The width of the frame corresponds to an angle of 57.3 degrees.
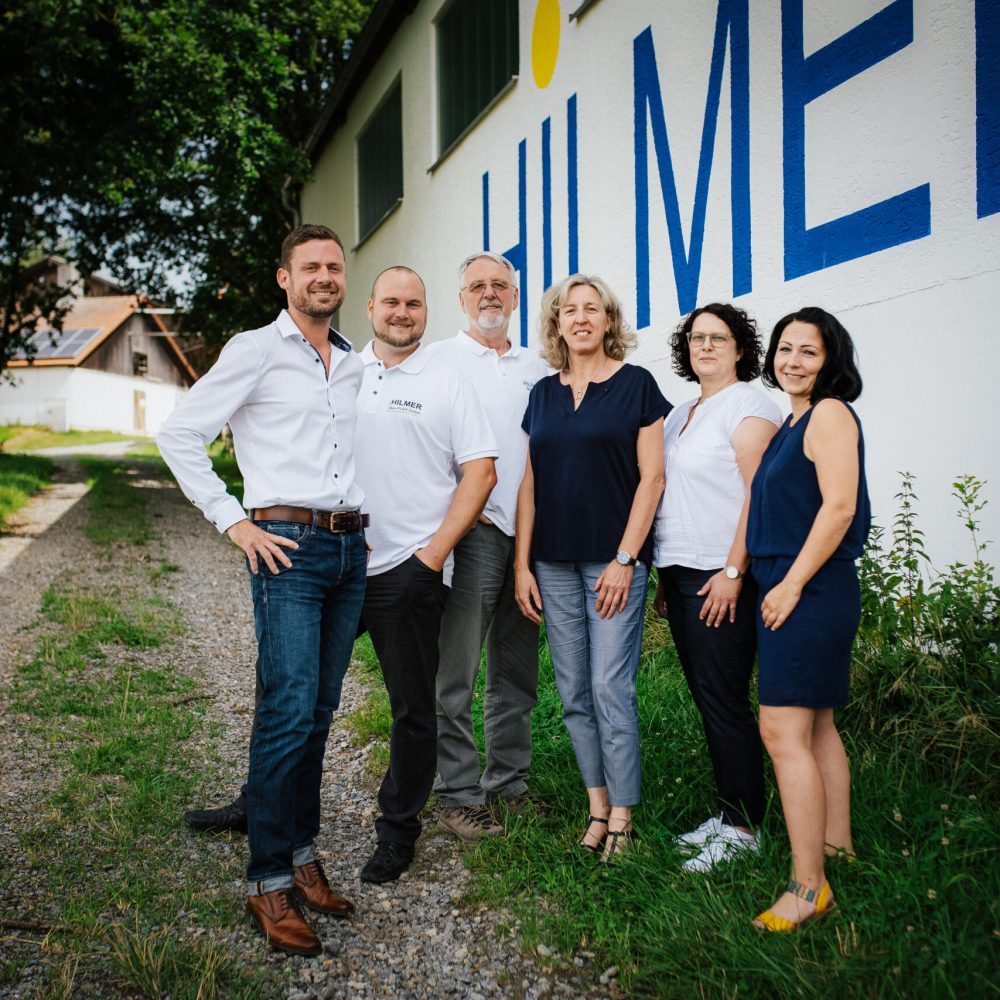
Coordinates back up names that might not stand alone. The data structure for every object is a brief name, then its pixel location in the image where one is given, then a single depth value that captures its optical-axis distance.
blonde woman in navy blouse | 3.04
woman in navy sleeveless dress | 2.47
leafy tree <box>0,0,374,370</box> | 11.09
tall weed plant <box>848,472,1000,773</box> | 3.11
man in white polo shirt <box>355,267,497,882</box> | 3.10
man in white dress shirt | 2.73
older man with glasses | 3.36
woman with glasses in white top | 2.88
